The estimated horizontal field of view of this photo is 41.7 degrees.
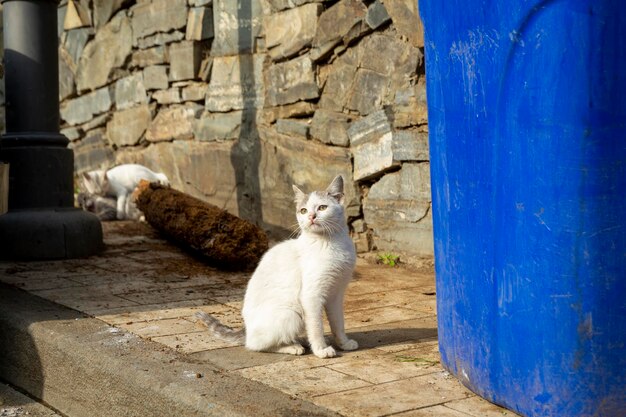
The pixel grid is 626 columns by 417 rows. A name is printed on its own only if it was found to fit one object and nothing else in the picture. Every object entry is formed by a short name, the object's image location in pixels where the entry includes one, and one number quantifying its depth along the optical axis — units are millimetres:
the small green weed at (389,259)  5387
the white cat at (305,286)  3197
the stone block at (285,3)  6062
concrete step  2564
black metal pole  5527
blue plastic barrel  2090
